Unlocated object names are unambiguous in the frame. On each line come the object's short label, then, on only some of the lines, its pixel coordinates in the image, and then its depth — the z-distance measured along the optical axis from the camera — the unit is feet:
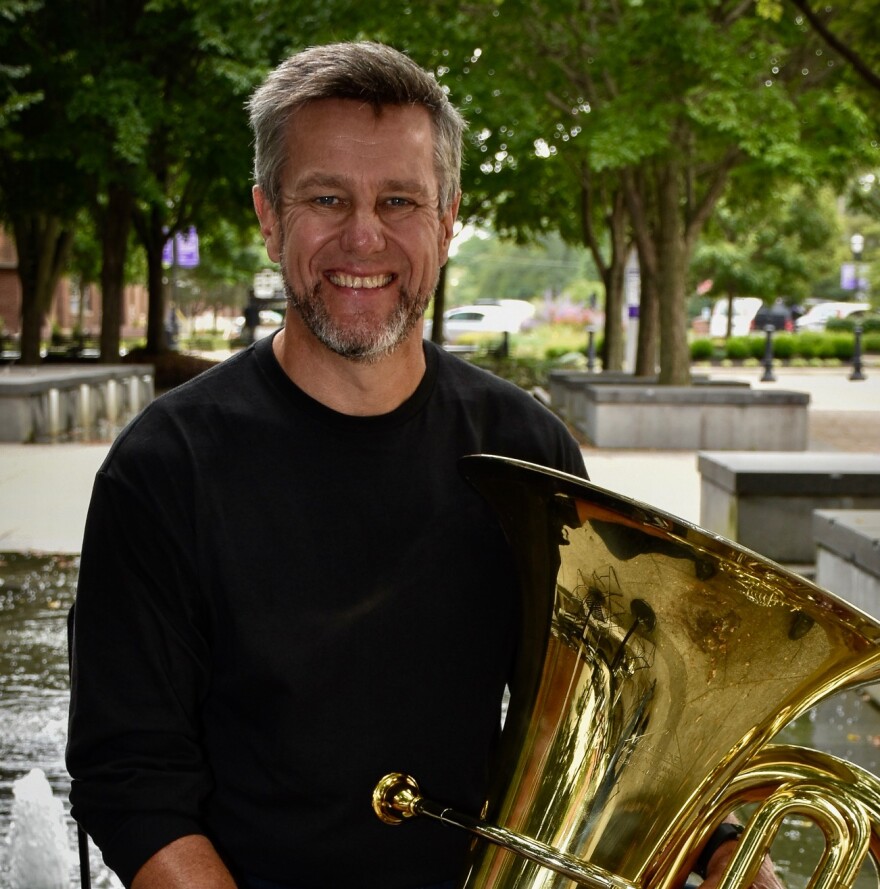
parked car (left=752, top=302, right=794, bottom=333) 154.71
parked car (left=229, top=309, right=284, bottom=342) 152.15
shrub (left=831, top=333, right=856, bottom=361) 113.60
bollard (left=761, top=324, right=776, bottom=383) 88.17
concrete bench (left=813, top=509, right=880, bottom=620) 17.88
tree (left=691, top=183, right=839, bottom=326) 123.85
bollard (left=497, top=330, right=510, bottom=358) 101.03
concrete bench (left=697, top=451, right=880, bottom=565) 24.56
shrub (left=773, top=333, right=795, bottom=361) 114.01
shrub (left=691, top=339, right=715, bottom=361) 111.86
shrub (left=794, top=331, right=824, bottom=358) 114.01
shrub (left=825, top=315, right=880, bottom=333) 136.67
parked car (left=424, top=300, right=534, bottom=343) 156.41
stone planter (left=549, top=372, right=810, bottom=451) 46.88
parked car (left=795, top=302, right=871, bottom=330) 157.17
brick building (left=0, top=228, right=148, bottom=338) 164.45
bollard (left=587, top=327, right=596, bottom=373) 93.68
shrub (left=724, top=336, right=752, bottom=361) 111.86
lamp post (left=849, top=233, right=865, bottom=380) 92.04
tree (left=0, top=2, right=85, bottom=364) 61.77
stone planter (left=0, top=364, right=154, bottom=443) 46.50
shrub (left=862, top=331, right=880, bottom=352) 120.88
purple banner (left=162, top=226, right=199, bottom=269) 118.21
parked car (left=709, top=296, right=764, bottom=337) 182.60
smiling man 5.90
